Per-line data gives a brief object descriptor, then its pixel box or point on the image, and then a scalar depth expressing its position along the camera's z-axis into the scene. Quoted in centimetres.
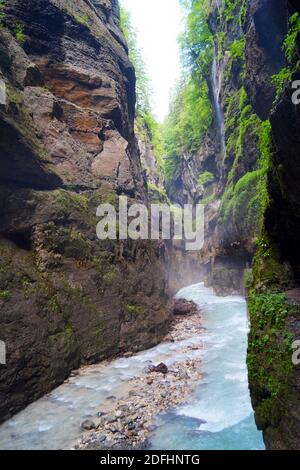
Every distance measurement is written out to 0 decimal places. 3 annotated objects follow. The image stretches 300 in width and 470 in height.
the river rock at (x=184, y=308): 1786
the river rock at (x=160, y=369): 912
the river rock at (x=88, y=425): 634
